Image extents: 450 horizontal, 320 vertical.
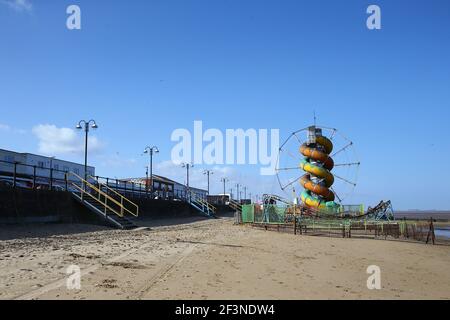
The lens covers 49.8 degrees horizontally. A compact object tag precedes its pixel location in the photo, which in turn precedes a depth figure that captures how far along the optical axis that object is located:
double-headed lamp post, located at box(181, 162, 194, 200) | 71.62
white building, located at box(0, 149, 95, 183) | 34.16
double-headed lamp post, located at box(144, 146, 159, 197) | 51.69
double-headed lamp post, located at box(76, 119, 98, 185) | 31.59
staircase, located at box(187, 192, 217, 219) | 54.88
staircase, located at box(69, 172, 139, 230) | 26.00
